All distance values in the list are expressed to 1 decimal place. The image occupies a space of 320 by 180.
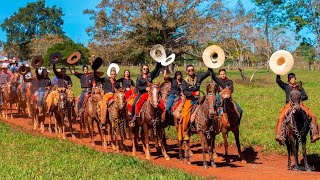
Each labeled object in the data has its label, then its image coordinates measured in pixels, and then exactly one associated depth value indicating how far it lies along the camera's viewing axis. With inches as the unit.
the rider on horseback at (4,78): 965.1
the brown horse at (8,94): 935.7
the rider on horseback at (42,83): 758.7
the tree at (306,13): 1558.8
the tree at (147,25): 1961.1
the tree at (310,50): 1588.3
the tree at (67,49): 2880.7
